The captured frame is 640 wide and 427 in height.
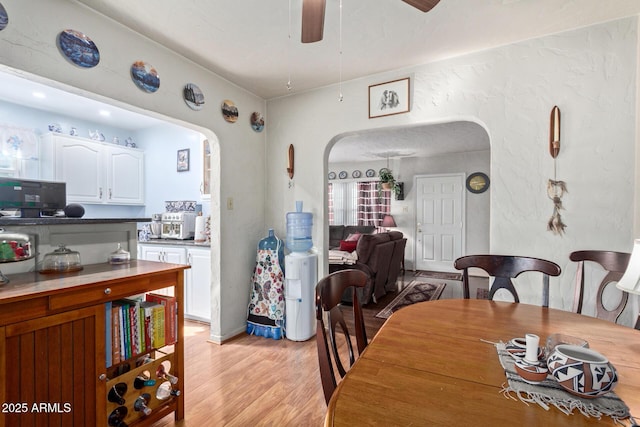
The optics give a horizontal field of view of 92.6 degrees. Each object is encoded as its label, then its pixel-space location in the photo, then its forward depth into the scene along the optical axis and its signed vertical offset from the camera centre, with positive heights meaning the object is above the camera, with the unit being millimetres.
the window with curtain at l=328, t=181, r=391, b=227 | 7102 +211
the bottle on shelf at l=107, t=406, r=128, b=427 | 1563 -1053
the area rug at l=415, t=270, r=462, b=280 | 5849 -1261
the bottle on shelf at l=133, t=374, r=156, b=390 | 1677 -943
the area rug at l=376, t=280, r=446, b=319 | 3910 -1244
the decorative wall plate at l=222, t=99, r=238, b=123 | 2910 +983
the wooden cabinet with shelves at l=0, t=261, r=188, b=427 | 1195 -573
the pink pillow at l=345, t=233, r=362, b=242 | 6008 -510
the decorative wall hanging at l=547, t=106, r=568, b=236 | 2115 +177
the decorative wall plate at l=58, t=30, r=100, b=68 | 1771 +986
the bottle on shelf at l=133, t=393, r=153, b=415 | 1656 -1047
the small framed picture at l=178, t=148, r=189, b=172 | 4223 +735
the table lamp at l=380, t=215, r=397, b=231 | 6703 -224
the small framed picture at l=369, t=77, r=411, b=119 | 2667 +1016
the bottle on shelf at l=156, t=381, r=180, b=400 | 1795 -1068
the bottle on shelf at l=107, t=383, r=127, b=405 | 1569 -935
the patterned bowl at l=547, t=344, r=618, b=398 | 764 -418
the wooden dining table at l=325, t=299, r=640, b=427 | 718 -477
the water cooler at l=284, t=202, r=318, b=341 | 2916 -791
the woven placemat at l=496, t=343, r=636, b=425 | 725 -477
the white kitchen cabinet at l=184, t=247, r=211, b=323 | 3326 -796
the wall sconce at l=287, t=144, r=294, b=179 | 3238 +542
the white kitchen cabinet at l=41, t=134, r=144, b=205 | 3703 +584
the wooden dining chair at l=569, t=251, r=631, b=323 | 1655 -352
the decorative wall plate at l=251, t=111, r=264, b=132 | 3270 +986
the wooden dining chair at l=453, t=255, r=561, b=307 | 1689 -327
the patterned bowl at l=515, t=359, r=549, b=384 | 846 -449
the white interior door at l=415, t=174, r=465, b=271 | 6320 -196
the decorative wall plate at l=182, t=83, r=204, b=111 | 2527 +983
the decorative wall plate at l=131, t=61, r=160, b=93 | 2141 +983
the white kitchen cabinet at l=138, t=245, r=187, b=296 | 3465 -478
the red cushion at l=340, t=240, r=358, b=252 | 5641 -629
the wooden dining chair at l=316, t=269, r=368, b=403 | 1056 -405
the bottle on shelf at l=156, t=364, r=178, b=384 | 1806 -976
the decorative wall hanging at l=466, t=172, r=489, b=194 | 6074 +581
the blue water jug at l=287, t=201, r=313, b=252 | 3119 -194
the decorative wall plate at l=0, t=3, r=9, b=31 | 1540 +989
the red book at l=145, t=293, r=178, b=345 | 1789 -613
